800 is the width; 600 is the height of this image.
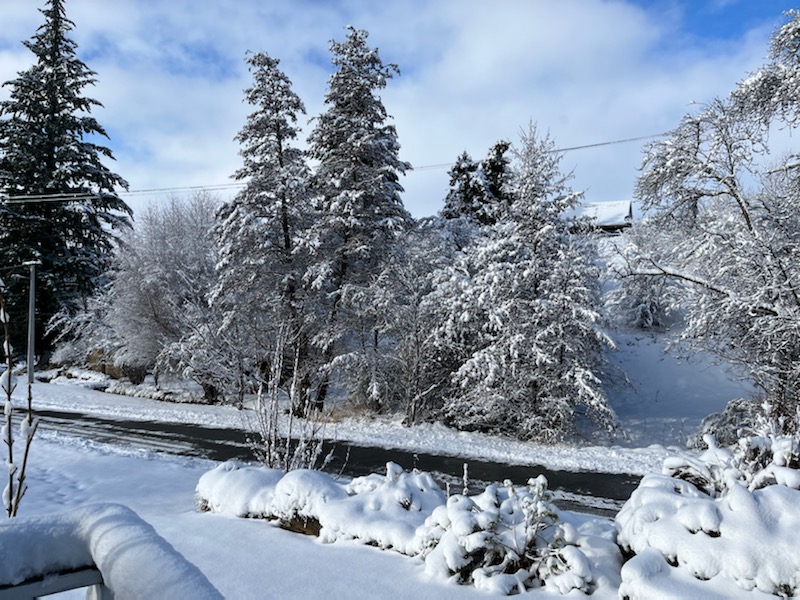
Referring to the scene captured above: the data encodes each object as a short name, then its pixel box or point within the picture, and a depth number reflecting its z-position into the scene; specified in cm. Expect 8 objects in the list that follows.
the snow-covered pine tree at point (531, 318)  1387
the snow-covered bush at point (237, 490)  572
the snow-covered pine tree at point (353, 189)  1694
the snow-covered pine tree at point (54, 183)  2675
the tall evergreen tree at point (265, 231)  1736
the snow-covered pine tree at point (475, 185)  2211
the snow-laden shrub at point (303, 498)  528
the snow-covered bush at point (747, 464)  421
